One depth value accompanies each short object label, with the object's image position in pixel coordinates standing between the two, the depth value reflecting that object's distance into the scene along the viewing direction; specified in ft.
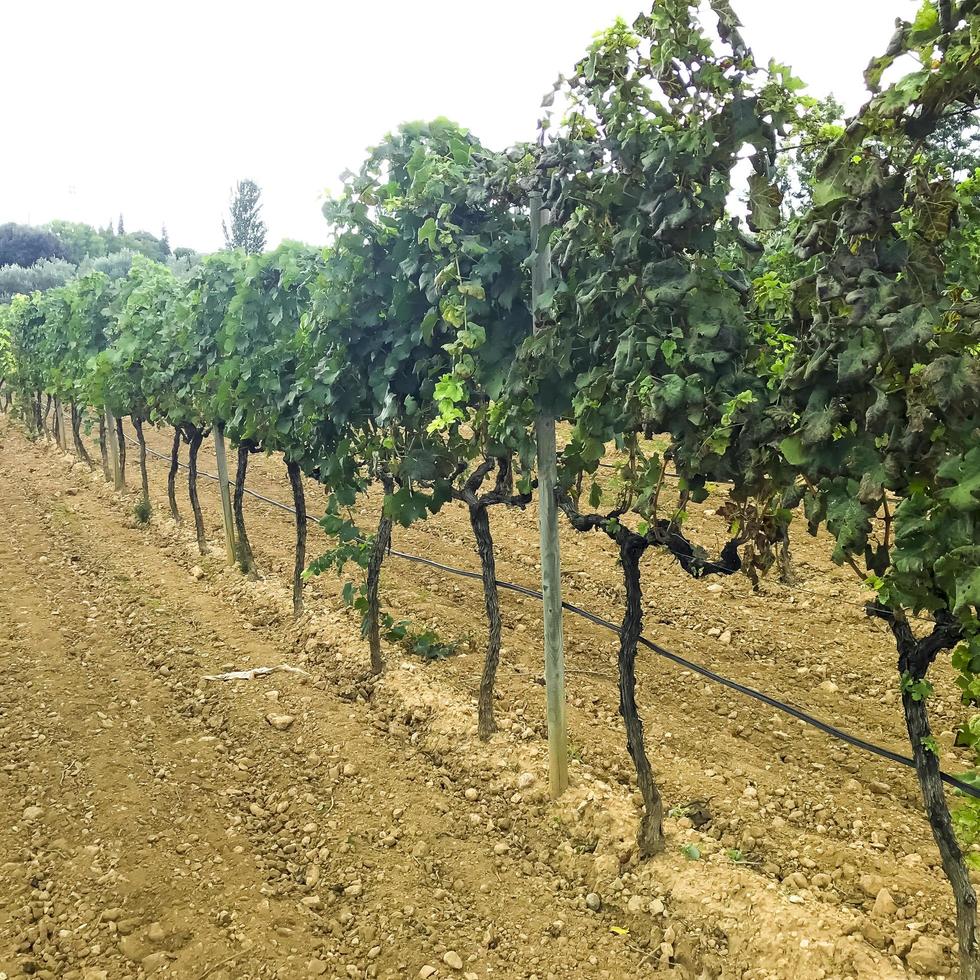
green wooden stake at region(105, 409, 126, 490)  41.81
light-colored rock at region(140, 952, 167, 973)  10.76
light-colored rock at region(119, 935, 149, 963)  10.97
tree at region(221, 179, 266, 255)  155.22
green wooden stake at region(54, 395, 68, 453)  57.98
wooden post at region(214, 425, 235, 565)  28.73
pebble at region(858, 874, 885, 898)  11.21
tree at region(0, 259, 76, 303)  190.70
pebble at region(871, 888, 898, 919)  10.68
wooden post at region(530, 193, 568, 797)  12.42
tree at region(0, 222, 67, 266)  229.66
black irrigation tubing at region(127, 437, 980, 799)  8.29
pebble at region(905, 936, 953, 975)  9.54
